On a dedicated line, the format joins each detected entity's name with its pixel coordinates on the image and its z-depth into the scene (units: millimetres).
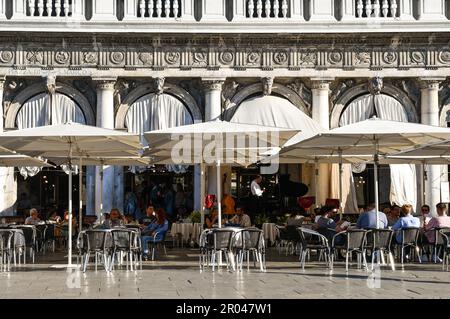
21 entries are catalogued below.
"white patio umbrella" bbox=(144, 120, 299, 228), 16531
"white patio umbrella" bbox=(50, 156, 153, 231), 22094
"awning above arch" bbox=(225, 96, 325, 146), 24922
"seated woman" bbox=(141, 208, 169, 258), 19391
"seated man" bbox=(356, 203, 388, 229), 17812
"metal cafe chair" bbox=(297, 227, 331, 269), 17000
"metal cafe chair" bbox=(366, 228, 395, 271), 16539
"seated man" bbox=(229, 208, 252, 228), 21122
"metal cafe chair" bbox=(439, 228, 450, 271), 16516
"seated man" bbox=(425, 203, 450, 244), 18234
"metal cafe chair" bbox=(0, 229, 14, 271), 16992
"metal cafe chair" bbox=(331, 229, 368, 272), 16328
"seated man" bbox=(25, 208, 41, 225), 21938
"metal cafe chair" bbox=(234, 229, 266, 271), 16516
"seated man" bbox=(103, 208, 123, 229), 19408
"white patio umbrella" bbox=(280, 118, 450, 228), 16375
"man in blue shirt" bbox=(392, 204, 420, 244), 18016
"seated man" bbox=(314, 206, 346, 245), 17734
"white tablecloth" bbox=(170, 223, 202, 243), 23641
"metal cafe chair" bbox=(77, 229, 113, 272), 16344
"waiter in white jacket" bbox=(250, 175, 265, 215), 28656
